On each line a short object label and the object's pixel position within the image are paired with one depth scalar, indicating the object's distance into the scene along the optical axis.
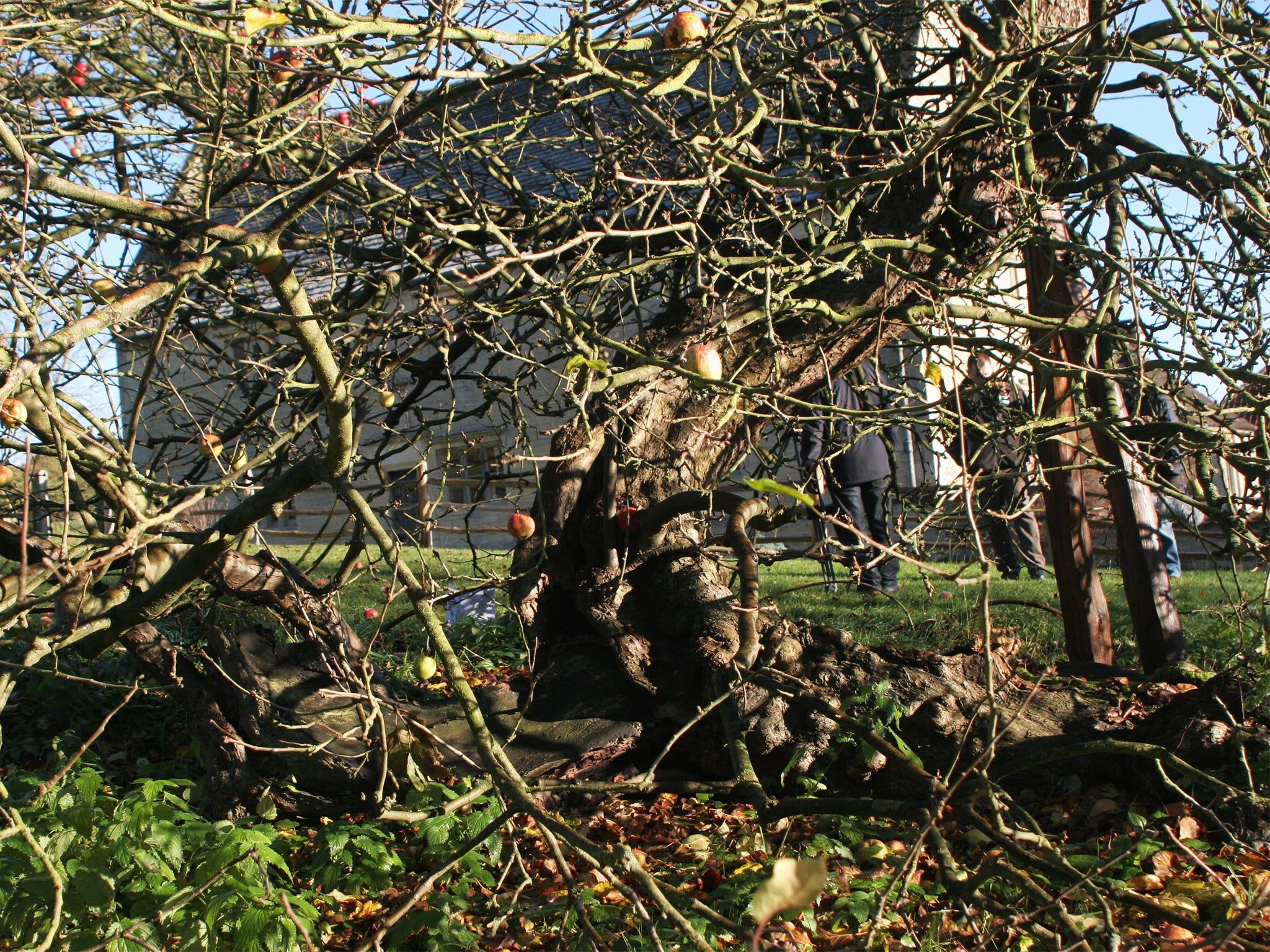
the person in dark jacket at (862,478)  5.98
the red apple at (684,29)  2.50
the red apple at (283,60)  2.97
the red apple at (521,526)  3.33
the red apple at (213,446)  2.44
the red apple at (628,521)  3.75
